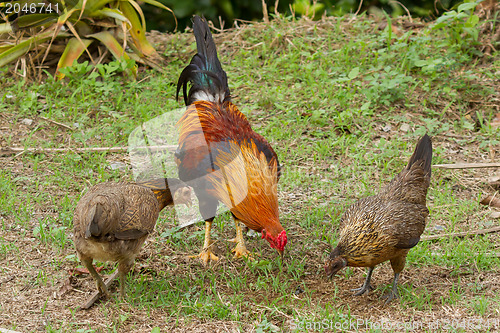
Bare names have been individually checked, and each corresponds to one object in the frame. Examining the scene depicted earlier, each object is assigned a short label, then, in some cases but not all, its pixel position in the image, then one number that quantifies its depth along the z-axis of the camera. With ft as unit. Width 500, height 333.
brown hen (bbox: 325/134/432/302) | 24.53
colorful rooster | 27.58
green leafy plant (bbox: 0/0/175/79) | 45.16
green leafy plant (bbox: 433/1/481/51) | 44.86
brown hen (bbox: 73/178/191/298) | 22.86
